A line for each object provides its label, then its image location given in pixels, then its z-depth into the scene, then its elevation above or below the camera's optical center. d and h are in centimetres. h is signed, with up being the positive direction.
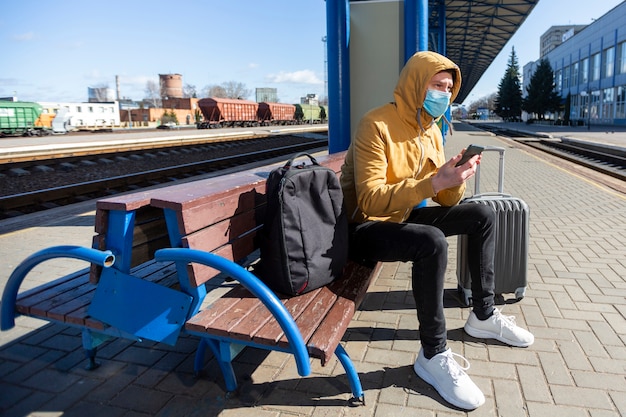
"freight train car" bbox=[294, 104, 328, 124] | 6162 +175
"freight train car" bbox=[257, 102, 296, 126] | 5422 +164
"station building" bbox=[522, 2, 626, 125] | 5006 +591
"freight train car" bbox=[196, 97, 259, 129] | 4641 +163
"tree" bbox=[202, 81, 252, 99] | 11715 +903
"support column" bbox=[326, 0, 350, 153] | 570 +63
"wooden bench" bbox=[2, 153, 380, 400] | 214 -80
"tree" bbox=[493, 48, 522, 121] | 8400 +432
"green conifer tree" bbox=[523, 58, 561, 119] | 6675 +394
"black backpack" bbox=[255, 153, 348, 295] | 239 -52
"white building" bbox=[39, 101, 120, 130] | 4394 +178
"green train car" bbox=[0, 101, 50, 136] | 3120 +99
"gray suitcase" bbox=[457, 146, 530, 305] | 358 -92
